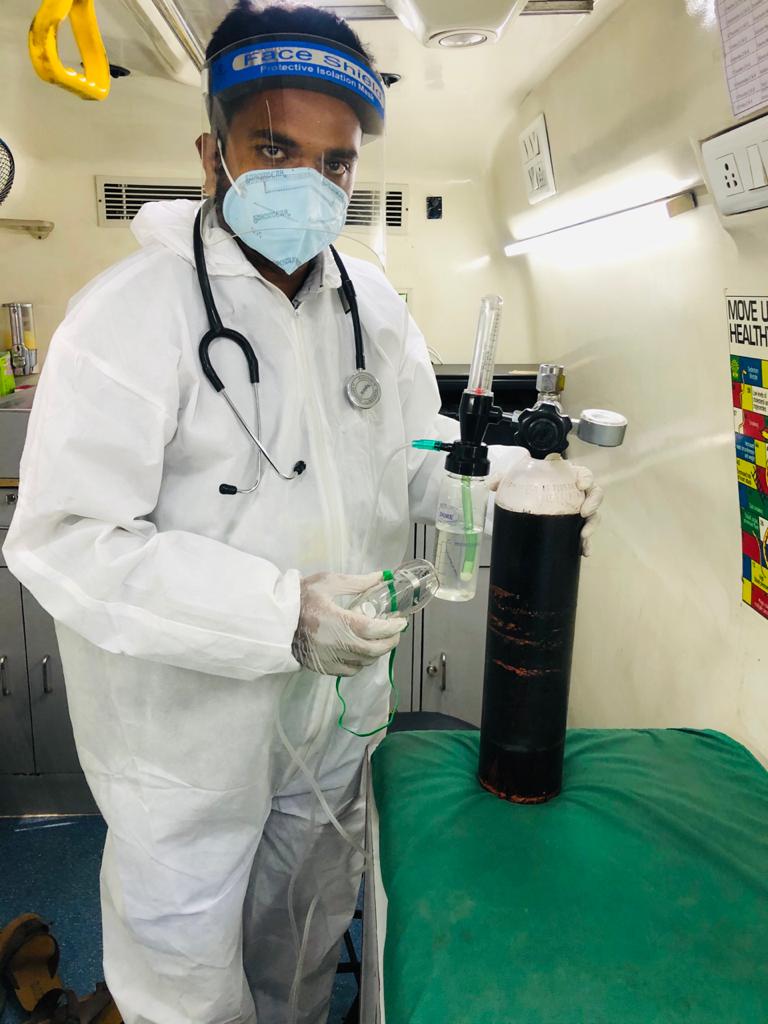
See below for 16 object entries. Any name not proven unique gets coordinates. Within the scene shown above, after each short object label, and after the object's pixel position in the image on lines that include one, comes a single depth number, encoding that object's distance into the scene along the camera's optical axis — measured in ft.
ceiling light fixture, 4.44
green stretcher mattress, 2.77
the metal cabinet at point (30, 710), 8.40
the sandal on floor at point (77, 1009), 5.90
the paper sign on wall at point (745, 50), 3.70
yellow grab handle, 3.65
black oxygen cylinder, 3.51
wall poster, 4.24
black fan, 7.91
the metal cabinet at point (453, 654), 8.96
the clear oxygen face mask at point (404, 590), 4.17
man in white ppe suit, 3.87
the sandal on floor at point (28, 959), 6.15
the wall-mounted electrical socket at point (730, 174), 4.04
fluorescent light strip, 4.99
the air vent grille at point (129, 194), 9.02
